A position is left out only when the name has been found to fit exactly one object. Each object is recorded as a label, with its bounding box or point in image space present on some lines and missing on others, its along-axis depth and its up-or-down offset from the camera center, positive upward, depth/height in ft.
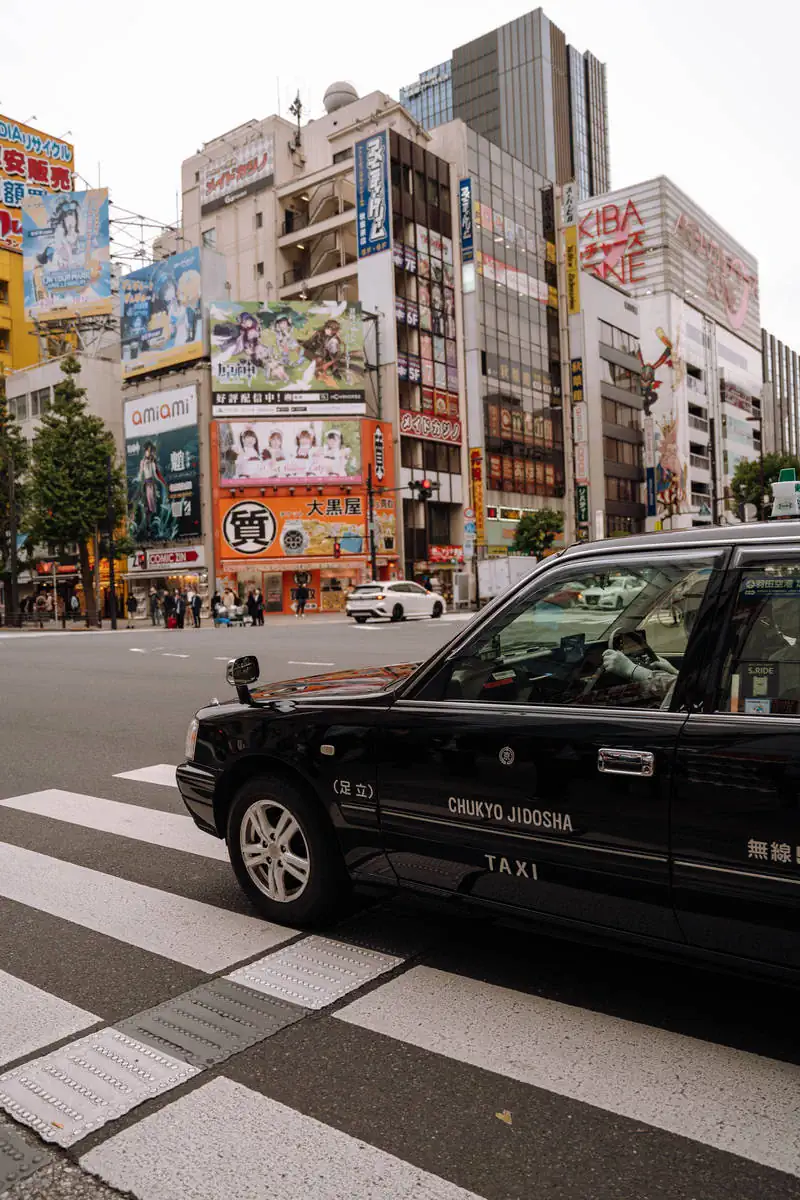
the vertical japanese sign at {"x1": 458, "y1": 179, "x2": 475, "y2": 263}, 203.82 +81.29
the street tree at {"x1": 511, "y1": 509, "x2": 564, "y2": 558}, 199.00 +11.47
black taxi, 8.14 -1.87
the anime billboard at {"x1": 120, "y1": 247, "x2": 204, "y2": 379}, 179.22 +56.74
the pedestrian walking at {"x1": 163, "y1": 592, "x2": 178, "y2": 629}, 118.42 -2.22
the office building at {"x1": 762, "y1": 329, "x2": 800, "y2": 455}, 474.33 +100.05
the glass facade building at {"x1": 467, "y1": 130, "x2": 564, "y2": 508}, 209.56 +62.23
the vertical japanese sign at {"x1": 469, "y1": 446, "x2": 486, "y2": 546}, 201.77 +23.04
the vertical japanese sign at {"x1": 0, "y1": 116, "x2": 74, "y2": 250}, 227.20 +108.67
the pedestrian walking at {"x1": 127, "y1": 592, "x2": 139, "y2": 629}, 176.65 -1.89
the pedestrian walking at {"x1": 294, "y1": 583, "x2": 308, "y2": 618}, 136.32 -1.03
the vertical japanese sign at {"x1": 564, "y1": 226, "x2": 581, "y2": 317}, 238.27 +82.56
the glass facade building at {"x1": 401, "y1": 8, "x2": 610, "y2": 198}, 466.70 +259.17
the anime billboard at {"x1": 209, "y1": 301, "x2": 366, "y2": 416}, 175.42 +45.32
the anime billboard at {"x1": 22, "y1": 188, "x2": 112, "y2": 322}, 178.09 +68.78
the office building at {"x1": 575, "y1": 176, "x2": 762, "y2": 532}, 277.44 +81.69
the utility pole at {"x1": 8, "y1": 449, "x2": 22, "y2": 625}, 137.39 +9.86
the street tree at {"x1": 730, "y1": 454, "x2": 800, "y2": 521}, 224.53 +25.30
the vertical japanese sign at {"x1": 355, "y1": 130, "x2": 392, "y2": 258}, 187.83 +81.02
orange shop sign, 171.83 +11.54
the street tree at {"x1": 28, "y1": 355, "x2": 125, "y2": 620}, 134.00 +17.13
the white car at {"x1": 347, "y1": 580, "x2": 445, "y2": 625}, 109.19 -1.72
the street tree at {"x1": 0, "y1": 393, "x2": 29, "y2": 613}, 143.43 +18.47
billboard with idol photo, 173.37 +26.51
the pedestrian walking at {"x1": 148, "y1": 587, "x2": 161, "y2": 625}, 133.10 -1.48
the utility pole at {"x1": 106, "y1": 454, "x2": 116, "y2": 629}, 120.16 +6.04
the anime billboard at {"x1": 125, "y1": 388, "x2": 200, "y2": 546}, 176.45 +25.53
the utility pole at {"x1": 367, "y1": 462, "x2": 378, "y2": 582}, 158.20 +10.62
